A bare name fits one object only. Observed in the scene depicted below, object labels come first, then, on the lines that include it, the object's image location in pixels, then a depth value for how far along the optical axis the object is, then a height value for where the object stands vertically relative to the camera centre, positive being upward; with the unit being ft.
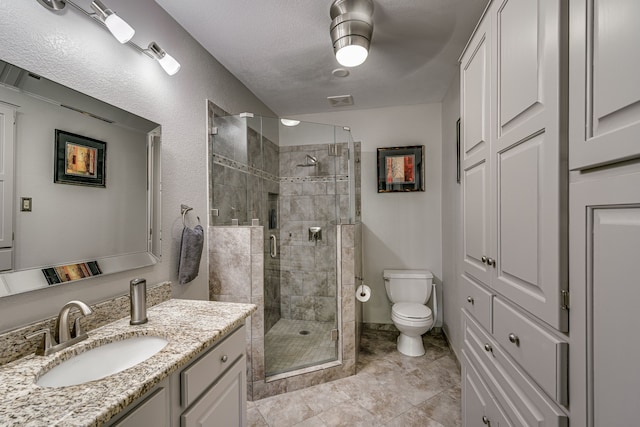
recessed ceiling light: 7.73 +3.82
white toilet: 8.39 -3.02
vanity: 2.35 -1.63
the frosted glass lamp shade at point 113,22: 3.89 +2.66
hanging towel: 5.74 -0.86
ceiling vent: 9.60 +3.84
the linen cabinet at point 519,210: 2.47 +0.00
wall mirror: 3.30 +0.37
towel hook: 5.99 +0.03
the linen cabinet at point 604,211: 1.81 -0.01
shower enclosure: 7.02 -0.29
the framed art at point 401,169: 10.34 +1.54
